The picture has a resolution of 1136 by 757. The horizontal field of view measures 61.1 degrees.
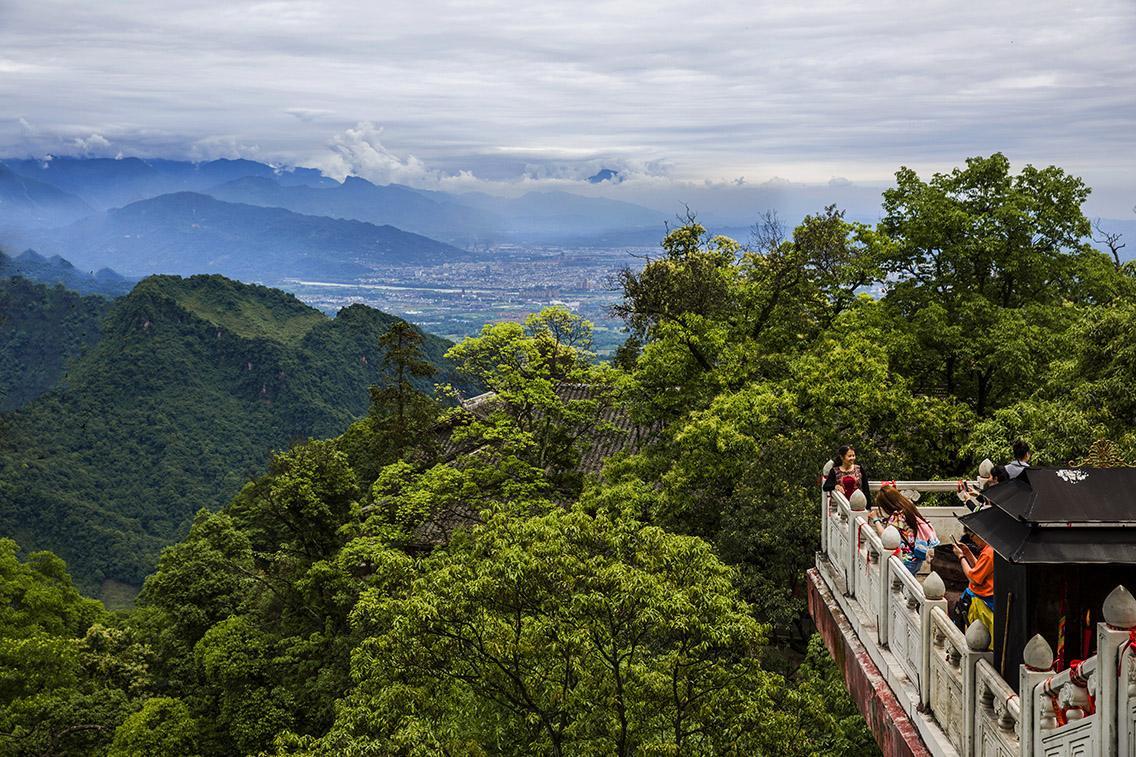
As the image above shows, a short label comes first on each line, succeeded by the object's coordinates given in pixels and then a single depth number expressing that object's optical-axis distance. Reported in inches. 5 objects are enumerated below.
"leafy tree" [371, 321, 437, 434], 1224.2
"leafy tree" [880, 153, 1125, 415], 927.0
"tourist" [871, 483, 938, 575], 360.5
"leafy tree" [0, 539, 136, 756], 944.9
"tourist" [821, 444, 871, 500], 426.0
